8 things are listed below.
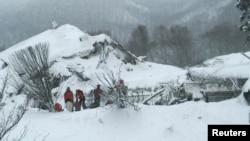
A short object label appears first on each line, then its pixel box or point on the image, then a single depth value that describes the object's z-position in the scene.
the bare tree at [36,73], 19.00
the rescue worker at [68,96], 19.25
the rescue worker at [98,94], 17.67
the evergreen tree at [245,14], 20.52
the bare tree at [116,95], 14.55
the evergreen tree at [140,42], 74.06
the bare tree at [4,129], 7.59
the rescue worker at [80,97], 19.28
